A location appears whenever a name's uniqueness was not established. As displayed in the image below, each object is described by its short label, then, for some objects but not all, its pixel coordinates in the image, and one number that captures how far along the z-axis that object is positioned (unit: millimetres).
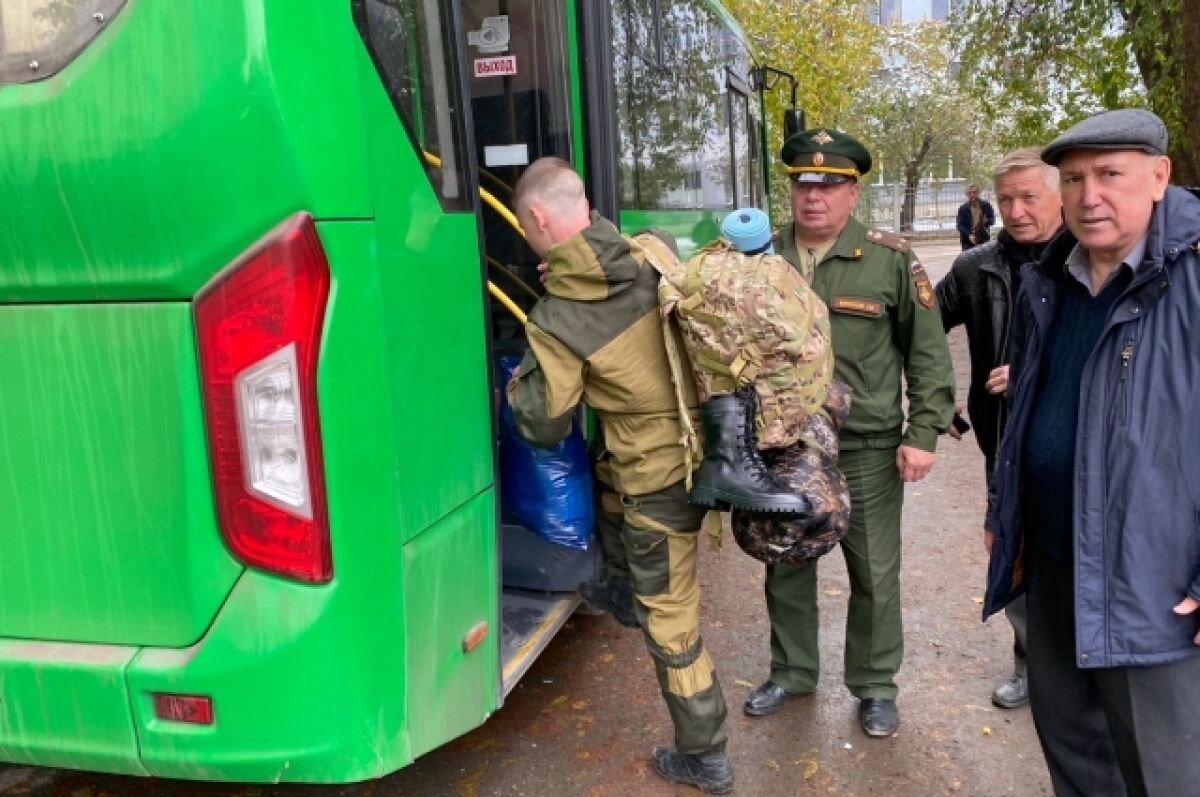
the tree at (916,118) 35531
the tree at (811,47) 14844
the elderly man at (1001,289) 3268
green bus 1948
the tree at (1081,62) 7695
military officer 3373
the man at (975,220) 13328
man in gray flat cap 2059
